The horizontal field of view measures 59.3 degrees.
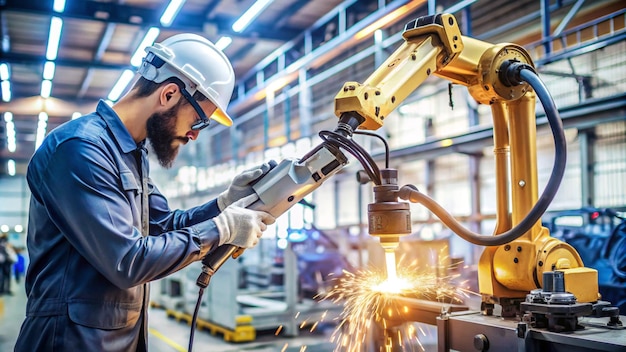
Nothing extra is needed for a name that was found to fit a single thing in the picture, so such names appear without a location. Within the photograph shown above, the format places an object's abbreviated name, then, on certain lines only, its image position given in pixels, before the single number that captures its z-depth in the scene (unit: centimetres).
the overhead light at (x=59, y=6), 783
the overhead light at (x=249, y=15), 746
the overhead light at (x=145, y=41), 884
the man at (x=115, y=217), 174
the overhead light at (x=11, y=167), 2560
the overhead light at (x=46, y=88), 1153
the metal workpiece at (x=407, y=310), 226
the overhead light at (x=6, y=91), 1145
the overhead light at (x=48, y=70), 1041
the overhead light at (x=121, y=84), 1066
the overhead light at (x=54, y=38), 837
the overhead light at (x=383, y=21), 638
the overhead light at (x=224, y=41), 920
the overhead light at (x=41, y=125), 1223
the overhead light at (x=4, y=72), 1051
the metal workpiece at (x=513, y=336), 156
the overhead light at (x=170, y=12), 792
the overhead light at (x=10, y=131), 1339
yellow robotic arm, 185
